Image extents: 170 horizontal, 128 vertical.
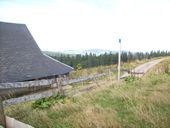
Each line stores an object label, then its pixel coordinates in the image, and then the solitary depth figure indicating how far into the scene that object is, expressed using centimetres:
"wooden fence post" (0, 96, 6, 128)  282
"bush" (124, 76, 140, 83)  821
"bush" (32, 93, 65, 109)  446
